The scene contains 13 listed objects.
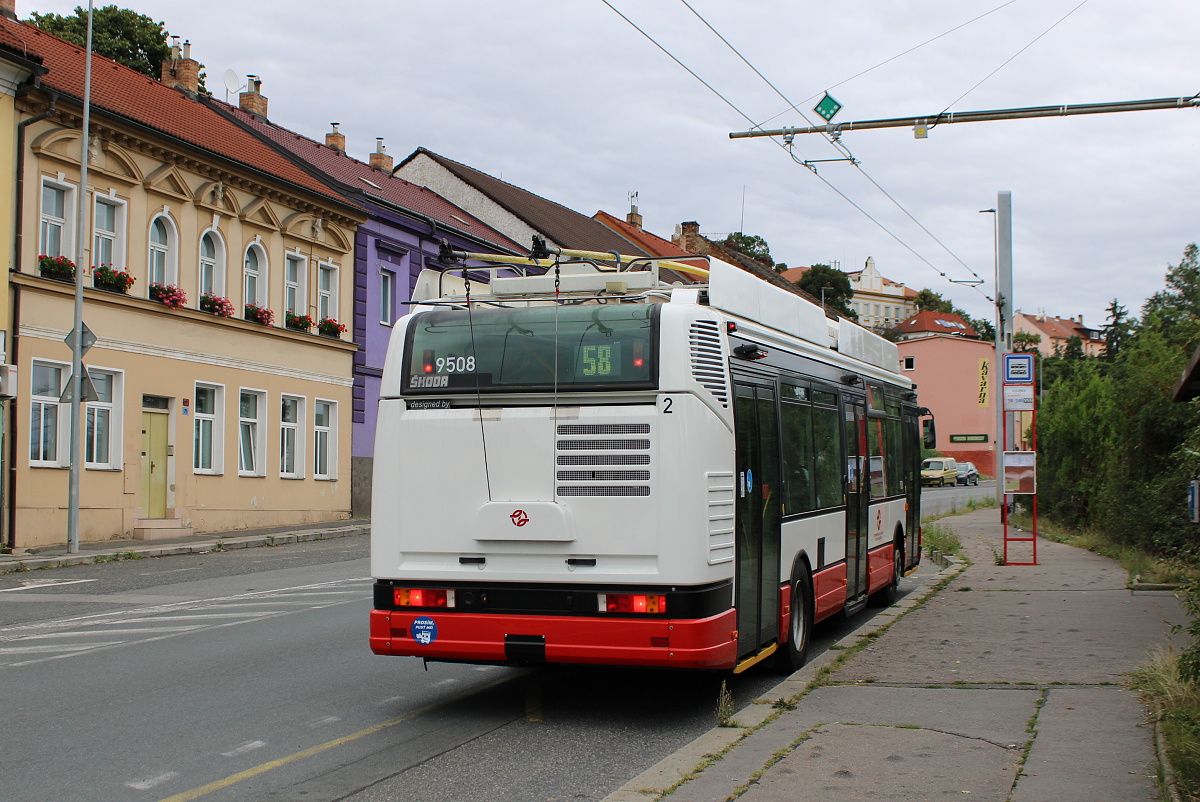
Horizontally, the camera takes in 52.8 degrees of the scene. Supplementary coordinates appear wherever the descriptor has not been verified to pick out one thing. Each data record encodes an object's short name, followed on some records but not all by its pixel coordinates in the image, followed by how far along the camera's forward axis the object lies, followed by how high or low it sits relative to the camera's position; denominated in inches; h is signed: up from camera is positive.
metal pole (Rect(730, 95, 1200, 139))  538.0 +162.3
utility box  828.6 +54.5
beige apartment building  882.1 +119.6
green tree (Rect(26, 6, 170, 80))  1660.9 +601.0
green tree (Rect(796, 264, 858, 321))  4104.3 +602.4
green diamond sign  614.9 +178.9
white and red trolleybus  293.0 -4.4
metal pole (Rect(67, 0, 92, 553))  810.2 +38.5
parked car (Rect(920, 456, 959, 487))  2915.8 -32.4
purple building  1318.9 +248.9
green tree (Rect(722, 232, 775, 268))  3934.5 +711.0
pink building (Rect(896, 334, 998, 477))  3814.0 +226.2
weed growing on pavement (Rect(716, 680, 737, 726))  298.8 -62.9
